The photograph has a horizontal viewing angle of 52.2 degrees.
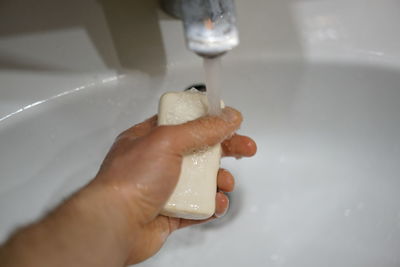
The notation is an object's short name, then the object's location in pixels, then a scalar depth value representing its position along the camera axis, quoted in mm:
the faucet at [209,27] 275
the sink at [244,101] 454
